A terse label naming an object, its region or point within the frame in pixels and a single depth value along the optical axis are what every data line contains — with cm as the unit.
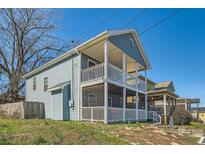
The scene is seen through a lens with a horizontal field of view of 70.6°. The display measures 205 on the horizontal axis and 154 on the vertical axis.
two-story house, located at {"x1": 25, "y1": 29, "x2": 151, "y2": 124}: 855
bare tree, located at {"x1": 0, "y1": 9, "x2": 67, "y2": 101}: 1550
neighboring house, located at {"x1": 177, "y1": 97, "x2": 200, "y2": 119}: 1796
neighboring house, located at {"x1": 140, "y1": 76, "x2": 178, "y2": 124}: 1293
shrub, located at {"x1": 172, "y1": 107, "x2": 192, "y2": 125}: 1269
